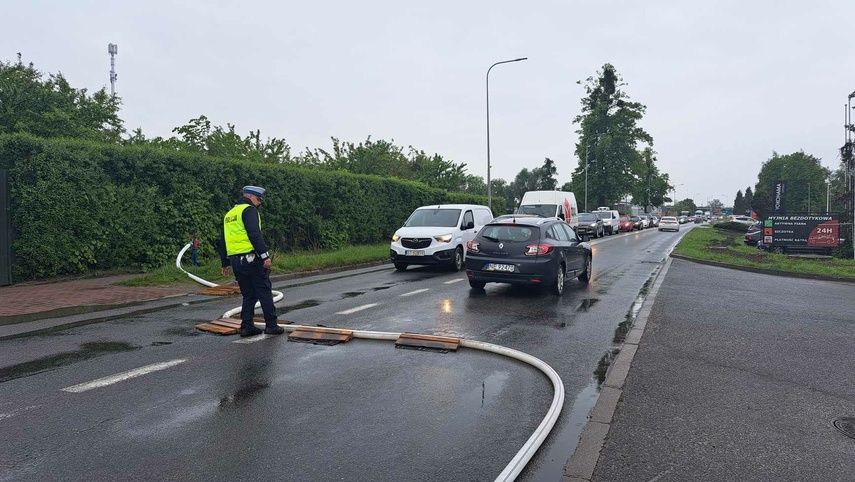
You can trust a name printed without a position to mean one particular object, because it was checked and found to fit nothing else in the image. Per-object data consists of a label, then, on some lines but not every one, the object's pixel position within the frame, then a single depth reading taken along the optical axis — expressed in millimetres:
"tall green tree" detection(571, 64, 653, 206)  63094
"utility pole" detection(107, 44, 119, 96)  37938
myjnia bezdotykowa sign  22812
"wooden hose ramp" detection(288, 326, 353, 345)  6816
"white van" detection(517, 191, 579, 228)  27656
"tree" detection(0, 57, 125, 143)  28186
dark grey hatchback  10695
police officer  6988
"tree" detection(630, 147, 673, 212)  89362
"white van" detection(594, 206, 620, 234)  42375
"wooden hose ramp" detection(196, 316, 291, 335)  7254
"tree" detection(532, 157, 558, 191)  104581
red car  50734
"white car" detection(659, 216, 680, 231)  52781
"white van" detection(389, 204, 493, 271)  15266
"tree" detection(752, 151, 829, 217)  110931
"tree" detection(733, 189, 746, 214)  181325
